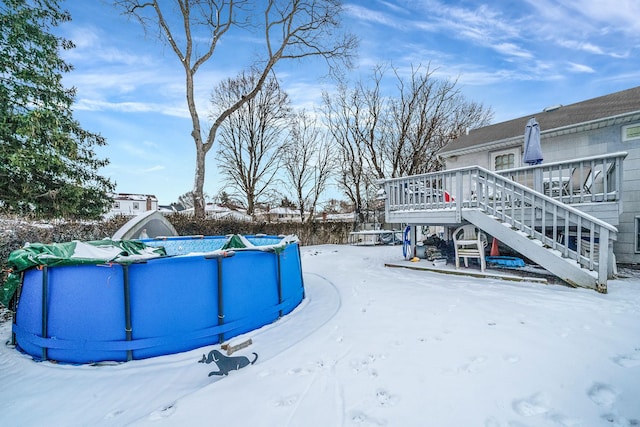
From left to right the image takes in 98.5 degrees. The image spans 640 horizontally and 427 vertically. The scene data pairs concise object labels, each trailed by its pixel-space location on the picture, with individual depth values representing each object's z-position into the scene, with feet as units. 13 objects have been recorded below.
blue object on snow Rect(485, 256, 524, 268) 19.36
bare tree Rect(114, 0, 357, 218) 36.73
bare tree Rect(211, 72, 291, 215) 61.93
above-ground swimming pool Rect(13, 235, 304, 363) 8.86
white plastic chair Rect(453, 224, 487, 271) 18.49
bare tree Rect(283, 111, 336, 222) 68.80
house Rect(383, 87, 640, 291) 15.72
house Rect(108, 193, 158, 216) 108.37
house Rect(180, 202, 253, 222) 72.69
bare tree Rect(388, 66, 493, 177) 58.34
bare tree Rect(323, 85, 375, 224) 62.85
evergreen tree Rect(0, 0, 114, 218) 23.97
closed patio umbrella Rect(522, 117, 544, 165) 21.60
